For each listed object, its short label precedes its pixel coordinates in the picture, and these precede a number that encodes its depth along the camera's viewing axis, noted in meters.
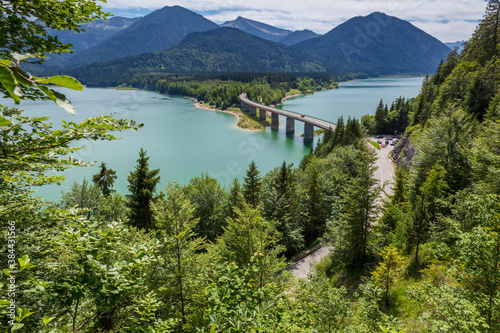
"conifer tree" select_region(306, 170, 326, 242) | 27.44
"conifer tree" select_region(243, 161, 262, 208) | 26.66
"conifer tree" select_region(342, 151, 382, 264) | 17.72
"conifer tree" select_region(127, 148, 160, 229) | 19.69
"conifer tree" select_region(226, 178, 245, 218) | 27.22
